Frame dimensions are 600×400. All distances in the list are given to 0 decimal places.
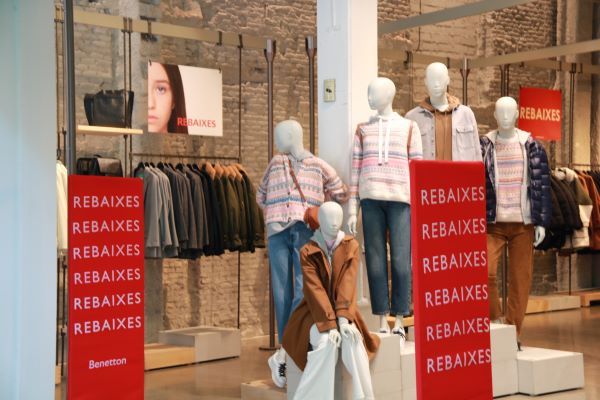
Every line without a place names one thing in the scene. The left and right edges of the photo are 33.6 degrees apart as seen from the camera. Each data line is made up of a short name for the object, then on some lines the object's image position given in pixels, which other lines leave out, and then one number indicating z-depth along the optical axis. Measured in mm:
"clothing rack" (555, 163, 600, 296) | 12182
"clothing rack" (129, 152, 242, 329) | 8922
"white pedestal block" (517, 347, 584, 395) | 6398
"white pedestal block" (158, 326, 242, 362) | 8430
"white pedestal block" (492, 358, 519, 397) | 6328
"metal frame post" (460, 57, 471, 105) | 10773
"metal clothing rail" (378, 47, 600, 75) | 9695
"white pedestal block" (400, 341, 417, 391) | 5961
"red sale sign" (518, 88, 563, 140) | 11805
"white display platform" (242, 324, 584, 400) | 5832
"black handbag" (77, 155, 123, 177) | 8094
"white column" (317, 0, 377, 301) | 6527
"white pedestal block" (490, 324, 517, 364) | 6344
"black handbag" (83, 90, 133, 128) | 8172
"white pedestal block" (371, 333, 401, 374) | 5793
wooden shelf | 7988
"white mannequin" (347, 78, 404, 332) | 6258
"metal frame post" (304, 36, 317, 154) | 8875
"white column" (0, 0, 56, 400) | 4812
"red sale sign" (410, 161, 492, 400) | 3668
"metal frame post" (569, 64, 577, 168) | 12184
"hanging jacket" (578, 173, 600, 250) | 11750
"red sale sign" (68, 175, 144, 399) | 4926
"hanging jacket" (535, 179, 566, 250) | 11023
